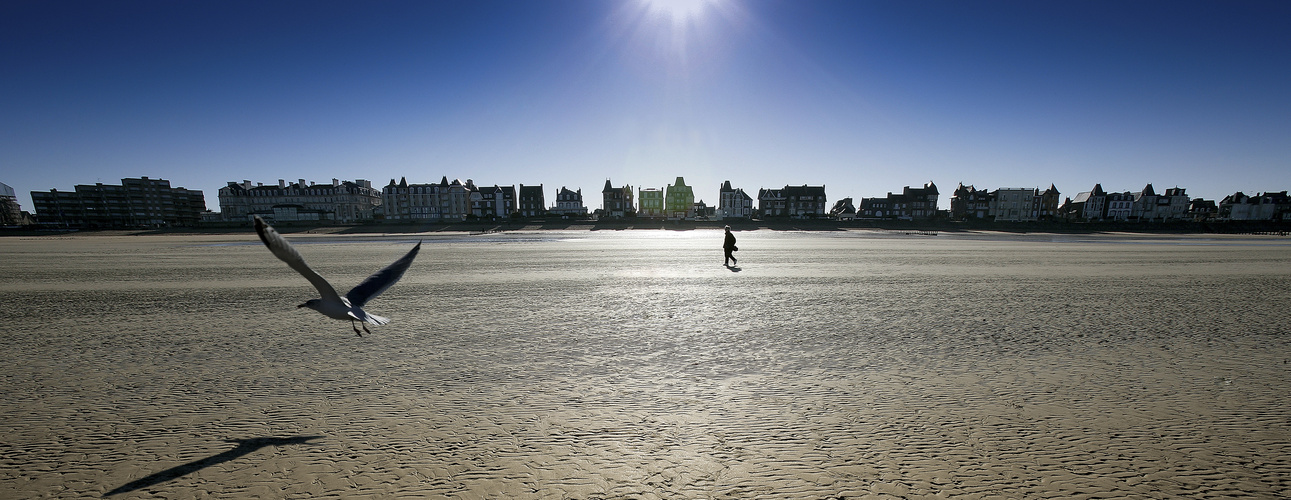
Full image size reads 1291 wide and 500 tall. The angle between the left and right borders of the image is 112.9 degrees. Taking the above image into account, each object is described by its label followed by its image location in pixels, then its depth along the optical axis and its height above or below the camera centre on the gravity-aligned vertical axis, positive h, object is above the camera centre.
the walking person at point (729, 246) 18.62 -1.04
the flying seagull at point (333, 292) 3.36 -0.70
